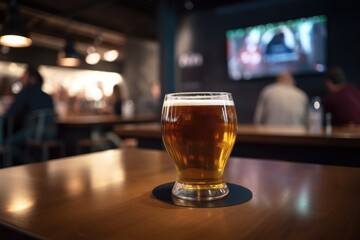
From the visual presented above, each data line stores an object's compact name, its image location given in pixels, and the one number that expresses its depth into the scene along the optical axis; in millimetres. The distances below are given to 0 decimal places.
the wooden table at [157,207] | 426
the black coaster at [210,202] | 543
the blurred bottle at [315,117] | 2347
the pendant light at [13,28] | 2971
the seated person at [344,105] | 2846
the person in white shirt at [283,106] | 3820
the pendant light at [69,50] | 5199
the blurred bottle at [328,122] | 1956
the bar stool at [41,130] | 4531
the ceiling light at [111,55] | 8716
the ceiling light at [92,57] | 7609
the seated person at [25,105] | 4504
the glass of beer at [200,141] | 590
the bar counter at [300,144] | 1749
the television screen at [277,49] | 4691
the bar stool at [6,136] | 4473
